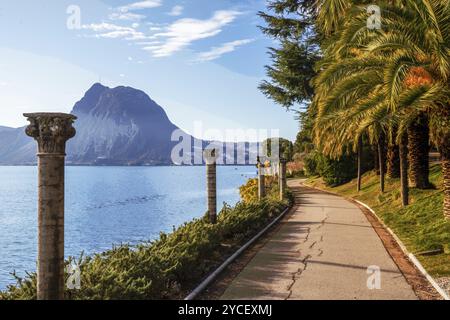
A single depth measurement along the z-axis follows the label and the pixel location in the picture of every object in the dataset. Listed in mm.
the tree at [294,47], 35844
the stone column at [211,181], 15717
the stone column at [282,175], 28984
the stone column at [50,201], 6953
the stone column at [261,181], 26031
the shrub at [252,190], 33931
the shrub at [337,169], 44594
